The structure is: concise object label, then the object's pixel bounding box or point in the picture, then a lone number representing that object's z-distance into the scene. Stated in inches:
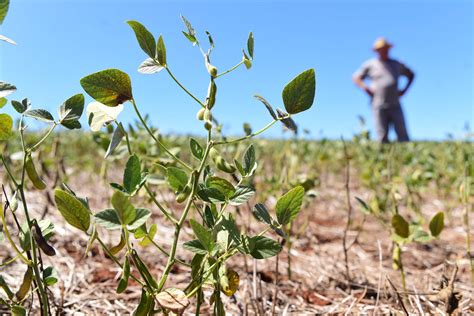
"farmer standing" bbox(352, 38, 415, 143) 256.4
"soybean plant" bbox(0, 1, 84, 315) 24.6
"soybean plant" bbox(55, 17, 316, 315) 22.6
